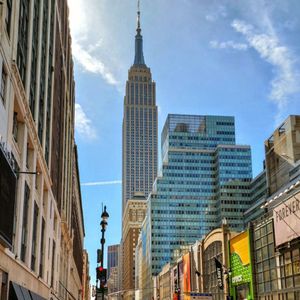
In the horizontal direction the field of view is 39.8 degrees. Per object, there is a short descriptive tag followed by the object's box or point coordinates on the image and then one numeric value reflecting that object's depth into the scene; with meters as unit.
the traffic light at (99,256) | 22.49
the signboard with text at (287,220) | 28.45
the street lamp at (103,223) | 21.97
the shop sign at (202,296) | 41.83
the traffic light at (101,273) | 21.60
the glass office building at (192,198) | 144.43
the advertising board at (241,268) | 37.18
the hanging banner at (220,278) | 42.45
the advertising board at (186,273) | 57.66
